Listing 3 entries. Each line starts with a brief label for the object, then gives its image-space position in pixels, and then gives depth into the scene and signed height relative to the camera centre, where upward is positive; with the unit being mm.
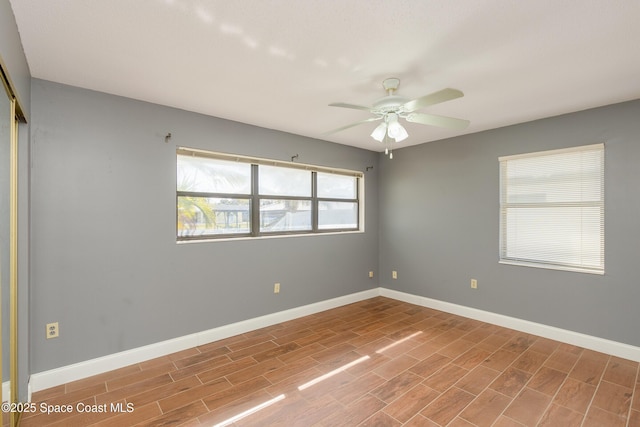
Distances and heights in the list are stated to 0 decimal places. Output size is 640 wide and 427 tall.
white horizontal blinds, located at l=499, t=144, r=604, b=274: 3076 +33
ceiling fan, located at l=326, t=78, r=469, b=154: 2234 +748
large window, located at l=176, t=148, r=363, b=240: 3199 +191
